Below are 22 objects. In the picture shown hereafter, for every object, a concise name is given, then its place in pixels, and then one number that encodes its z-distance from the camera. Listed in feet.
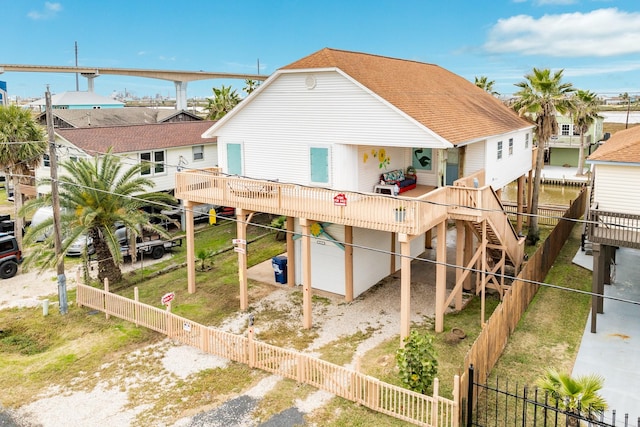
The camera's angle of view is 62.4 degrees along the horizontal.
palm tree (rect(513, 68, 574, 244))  87.40
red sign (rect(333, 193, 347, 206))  54.44
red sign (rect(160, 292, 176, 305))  56.95
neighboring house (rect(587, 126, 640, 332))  54.49
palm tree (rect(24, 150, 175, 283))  68.13
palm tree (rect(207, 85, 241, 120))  162.61
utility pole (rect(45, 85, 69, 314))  62.85
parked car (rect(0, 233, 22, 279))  77.77
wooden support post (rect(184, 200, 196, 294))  69.67
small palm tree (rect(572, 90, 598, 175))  159.53
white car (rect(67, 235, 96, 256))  85.96
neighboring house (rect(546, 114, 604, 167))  187.21
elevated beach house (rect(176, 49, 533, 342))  55.67
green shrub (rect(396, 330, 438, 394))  42.01
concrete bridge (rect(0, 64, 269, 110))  195.05
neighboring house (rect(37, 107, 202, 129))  130.21
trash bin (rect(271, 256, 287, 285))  73.56
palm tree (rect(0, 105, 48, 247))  82.74
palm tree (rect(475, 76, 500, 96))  161.58
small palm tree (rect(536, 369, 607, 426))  30.50
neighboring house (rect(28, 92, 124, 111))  246.06
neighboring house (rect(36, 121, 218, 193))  94.73
